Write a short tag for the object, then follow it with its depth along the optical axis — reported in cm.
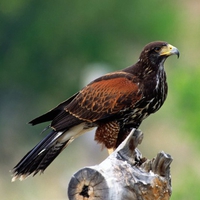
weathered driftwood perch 1289
